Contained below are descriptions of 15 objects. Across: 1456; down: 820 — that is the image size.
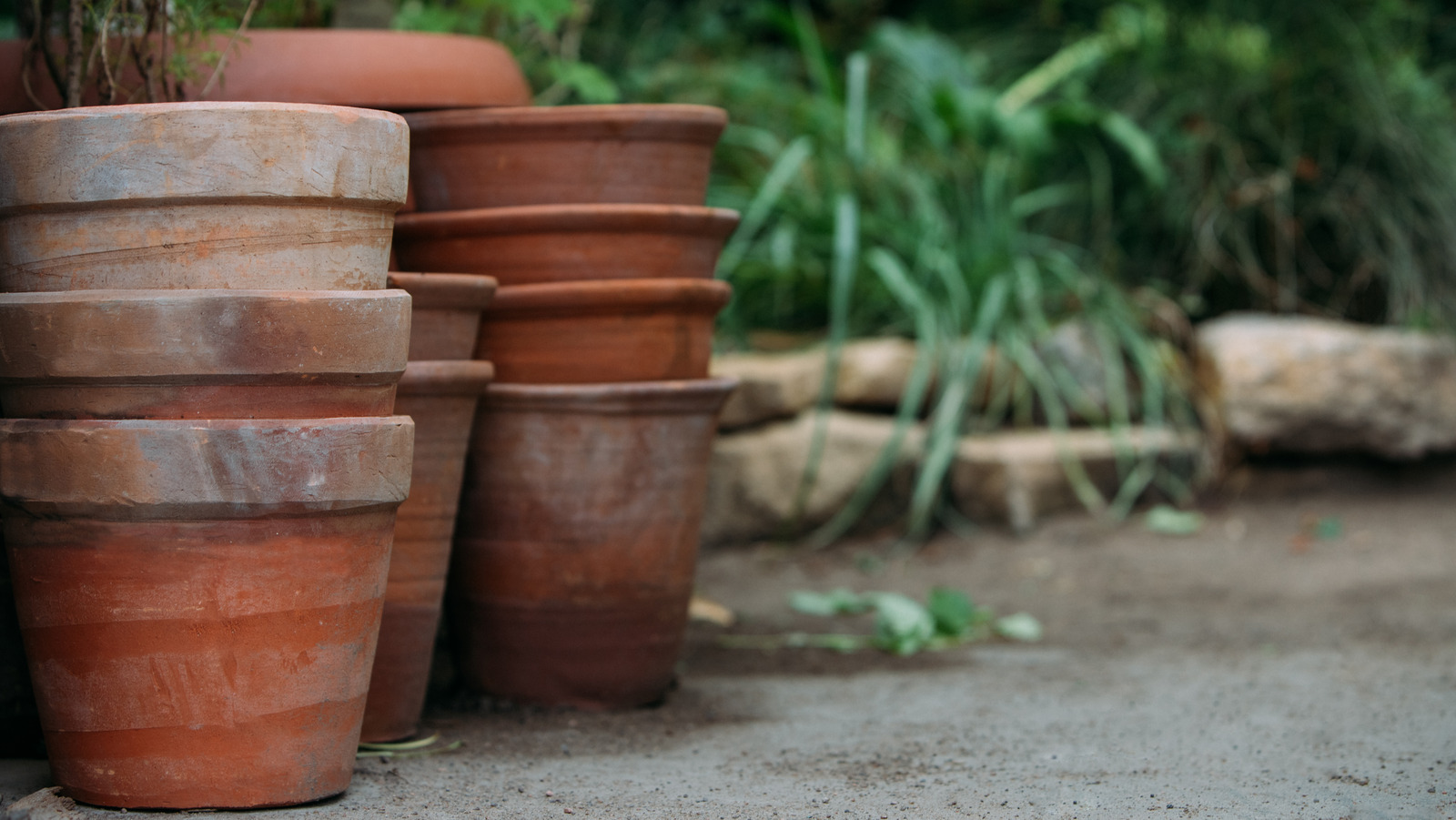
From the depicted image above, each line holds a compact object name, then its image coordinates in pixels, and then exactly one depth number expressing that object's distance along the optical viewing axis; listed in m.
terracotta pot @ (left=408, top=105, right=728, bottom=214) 4.21
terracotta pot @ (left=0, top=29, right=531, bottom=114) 3.95
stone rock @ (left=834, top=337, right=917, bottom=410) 7.51
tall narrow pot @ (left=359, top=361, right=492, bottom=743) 3.81
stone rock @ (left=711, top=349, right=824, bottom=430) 7.30
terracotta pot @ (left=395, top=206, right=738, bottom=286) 4.20
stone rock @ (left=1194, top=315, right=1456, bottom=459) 7.45
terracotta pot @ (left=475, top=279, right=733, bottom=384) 4.23
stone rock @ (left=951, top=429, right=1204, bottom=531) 7.38
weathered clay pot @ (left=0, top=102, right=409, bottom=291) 2.88
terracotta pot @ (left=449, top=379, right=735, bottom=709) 4.27
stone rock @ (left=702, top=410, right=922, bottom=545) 7.28
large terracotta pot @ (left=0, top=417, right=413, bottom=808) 2.88
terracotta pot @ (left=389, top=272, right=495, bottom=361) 3.78
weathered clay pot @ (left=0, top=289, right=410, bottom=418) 2.86
